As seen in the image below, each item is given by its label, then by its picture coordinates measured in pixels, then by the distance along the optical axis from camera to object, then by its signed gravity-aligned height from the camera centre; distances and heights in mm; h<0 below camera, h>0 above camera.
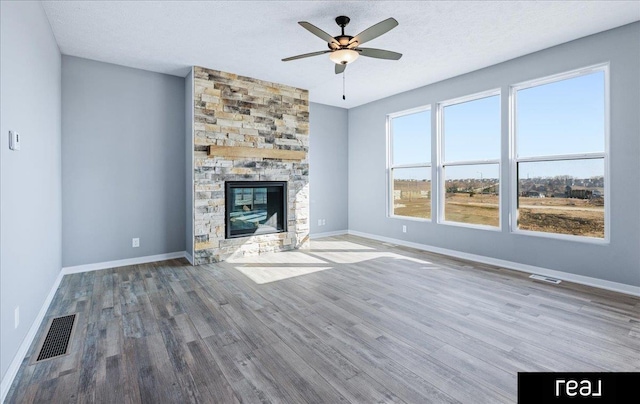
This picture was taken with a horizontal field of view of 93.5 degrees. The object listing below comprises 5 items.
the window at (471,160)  4484 +645
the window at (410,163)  5449 +720
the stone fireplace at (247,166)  4477 +573
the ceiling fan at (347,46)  2807 +1566
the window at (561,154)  3525 +586
